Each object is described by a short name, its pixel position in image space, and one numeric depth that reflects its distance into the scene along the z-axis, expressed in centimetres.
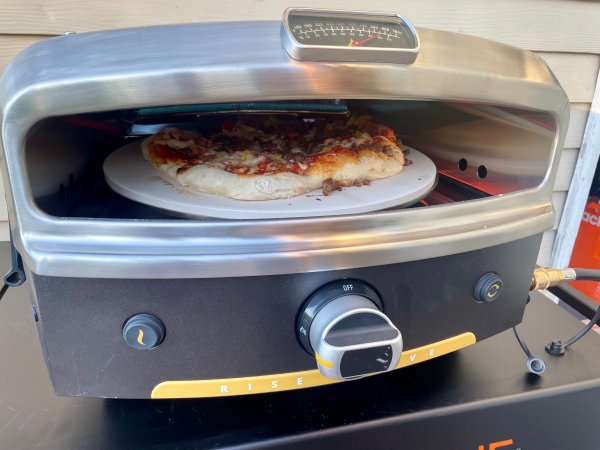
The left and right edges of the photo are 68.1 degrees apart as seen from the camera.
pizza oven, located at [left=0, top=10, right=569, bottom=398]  40
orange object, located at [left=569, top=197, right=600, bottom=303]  150
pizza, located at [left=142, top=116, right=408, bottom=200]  56
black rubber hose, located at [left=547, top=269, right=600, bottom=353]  66
